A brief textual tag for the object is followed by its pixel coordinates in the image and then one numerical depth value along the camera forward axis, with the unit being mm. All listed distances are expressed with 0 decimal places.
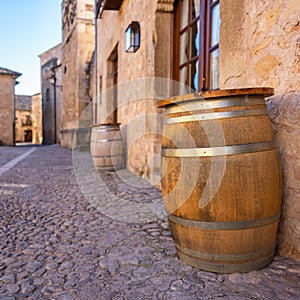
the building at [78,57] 11227
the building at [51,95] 21734
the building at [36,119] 31795
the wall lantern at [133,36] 4625
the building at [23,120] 34875
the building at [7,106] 19228
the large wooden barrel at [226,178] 1444
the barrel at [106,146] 5027
